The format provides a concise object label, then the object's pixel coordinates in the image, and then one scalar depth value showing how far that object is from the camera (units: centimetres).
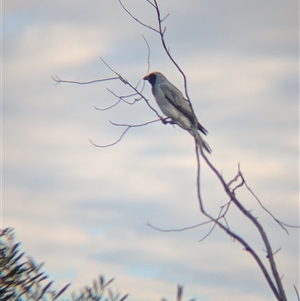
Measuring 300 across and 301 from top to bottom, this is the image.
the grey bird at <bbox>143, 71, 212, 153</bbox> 1820
